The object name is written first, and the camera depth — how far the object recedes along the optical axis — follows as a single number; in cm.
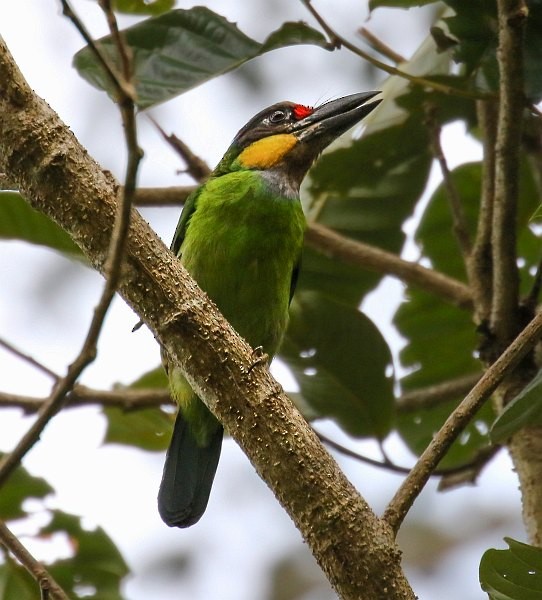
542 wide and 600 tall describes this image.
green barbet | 665
